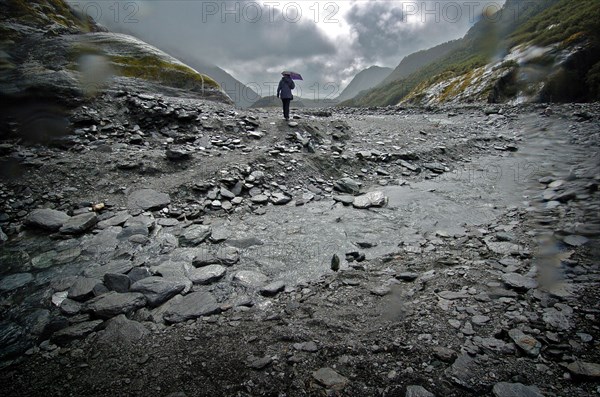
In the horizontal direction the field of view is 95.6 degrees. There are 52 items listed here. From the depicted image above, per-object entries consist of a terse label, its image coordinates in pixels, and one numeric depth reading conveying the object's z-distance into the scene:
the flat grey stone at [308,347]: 3.23
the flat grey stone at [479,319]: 3.40
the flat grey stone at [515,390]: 2.45
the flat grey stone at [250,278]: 4.82
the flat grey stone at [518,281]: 3.96
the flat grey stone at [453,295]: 3.94
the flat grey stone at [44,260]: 5.34
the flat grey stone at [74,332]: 3.55
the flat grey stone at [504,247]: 5.16
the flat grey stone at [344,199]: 8.65
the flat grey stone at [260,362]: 3.02
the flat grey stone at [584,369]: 2.54
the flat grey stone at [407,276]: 4.70
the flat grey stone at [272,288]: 4.55
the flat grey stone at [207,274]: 4.87
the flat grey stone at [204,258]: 5.41
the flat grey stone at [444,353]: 2.93
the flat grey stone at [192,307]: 3.95
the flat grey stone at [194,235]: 6.24
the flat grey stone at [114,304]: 3.95
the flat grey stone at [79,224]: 6.32
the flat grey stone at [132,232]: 6.30
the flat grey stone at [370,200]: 8.37
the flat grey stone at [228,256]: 5.50
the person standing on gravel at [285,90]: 14.12
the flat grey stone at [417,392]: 2.57
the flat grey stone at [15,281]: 4.73
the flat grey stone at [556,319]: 3.17
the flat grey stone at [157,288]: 4.27
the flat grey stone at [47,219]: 6.43
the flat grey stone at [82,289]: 4.32
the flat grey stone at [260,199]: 8.34
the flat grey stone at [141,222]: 6.65
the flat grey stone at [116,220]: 6.66
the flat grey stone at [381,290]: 4.35
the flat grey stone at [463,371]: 2.64
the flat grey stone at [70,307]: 4.03
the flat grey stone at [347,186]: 9.49
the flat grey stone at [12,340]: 3.37
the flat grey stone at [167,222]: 6.94
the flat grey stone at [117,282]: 4.47
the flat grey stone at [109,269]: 4.99
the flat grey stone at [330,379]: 2.75
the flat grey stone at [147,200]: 7.45
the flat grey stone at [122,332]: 3.49
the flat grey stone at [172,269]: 5.00
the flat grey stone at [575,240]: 5.05
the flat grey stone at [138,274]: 4.75
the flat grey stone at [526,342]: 2.88
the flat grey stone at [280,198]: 8.45
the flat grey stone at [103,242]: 5.80
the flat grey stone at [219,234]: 6.35
